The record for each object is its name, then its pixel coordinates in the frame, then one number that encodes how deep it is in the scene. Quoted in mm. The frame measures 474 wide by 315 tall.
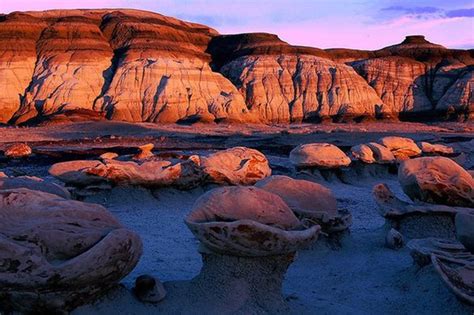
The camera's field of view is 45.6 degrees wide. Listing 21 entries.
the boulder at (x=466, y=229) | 5242
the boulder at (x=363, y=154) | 14297
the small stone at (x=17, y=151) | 17281
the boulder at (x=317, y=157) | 12766
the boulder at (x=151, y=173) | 9828
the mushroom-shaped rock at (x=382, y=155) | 14602
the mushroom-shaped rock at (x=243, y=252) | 4332
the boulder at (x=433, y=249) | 5474
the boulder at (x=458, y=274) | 4616
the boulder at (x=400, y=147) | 15727
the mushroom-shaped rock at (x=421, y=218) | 7000
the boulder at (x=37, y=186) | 6551
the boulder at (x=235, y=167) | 10750
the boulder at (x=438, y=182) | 7191
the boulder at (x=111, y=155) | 14275
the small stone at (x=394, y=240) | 6980
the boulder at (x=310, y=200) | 6602
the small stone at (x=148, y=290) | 4301
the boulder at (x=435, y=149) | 17561
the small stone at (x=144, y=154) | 15077
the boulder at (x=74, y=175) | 9773
